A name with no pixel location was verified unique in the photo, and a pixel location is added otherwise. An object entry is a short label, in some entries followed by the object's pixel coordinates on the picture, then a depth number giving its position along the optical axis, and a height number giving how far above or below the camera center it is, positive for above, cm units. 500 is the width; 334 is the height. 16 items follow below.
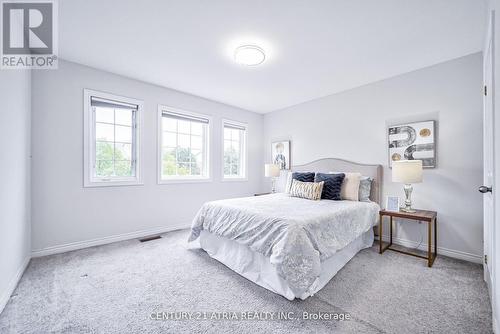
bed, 170 -71
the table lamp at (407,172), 246 -7
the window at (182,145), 366 +37
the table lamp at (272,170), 429 -9
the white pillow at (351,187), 299 -31
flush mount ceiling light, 237 +130
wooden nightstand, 231 -59
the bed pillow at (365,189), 304 -34
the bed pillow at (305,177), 345 -18
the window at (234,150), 456 +34
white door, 146 -10
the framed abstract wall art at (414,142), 273 +33
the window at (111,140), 288 +38
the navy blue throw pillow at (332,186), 302 -29
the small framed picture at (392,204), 262 -47
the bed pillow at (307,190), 302 -36
